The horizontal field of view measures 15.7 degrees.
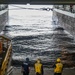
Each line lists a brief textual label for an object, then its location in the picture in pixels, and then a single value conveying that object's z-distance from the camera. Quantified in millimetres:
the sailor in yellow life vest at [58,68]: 15719
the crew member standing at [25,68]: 16094
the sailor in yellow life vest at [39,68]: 15695
